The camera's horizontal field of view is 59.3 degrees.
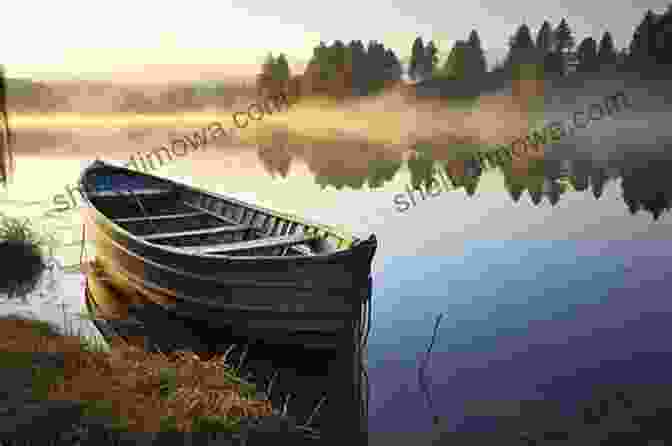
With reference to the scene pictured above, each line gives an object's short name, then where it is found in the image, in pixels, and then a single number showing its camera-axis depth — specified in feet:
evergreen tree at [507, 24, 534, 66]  240.12
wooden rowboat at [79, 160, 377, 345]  30.01
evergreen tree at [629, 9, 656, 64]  223.10
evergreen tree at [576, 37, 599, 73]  232.94
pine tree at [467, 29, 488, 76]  244.01
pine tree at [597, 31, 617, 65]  230.68
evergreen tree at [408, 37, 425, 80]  249.75
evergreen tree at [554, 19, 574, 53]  241.92
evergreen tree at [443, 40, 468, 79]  245.24
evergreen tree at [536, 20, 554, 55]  241.14
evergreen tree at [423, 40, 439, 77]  250.78
